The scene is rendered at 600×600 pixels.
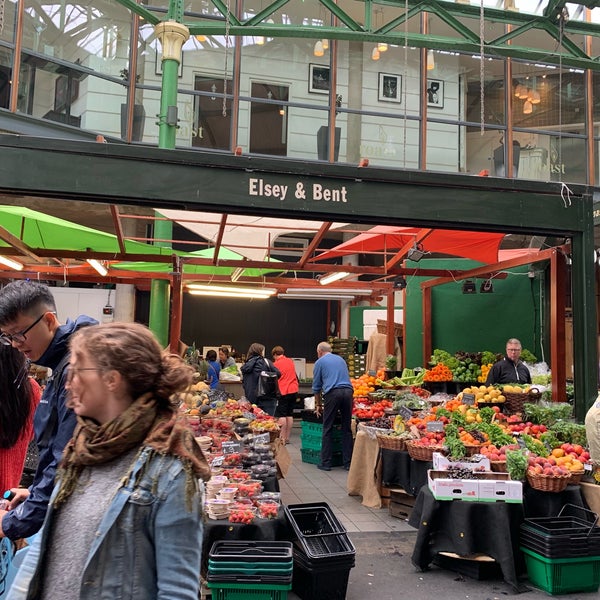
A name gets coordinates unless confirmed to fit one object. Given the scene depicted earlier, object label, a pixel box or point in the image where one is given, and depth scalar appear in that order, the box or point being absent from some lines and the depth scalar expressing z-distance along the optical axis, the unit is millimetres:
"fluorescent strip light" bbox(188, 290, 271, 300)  13477
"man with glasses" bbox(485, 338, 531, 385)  9586
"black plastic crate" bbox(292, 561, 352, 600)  4281
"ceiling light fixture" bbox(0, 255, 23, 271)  9592
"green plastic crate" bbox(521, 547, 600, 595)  4707
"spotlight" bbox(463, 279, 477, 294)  12492
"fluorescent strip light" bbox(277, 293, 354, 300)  14210
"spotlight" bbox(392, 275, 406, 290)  12164
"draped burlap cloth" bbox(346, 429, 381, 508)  7438
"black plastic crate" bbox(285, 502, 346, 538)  4898
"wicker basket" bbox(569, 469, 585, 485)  5372
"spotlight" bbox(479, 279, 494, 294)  12898
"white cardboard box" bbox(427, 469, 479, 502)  5102
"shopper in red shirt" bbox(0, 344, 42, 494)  3129
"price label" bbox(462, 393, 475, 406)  8477
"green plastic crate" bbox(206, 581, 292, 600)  3844
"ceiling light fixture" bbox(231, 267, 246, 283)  11336
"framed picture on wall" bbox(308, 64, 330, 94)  15281
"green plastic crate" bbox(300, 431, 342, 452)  9945
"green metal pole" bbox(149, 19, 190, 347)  10008
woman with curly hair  1494
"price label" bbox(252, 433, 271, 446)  6111
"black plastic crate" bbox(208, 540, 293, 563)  3867
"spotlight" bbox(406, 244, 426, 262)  8445
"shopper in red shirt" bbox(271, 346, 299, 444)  11320
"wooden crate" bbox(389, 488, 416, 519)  6922
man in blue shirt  9445
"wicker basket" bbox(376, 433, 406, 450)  7027
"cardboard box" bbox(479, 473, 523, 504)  5047
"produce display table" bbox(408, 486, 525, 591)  4941
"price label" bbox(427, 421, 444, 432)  6793
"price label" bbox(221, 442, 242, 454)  5915
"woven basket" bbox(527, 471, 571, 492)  5207
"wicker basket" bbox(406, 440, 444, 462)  6246
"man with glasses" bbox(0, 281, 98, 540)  2295
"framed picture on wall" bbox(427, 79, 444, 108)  15773
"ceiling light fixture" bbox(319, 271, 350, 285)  10877
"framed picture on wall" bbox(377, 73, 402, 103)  15742
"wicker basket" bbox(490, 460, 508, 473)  5766
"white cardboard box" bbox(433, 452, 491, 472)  5402
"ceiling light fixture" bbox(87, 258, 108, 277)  10144
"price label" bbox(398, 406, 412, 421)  7852
